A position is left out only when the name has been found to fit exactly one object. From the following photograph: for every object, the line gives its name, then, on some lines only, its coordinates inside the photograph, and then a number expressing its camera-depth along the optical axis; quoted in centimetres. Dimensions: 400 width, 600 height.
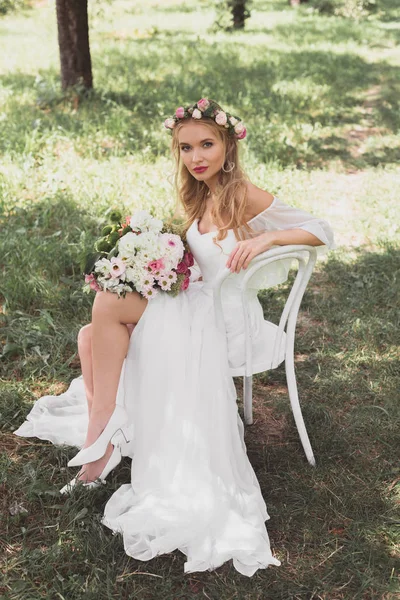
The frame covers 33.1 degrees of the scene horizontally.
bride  252
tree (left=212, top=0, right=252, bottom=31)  1516
